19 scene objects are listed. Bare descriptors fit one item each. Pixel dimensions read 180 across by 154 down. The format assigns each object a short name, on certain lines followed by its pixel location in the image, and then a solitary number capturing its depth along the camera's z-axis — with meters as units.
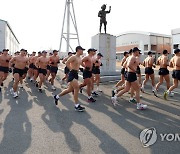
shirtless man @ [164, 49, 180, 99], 7.51
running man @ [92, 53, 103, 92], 9.49
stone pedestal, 13.87
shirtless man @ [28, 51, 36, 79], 12.96
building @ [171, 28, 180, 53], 39.81
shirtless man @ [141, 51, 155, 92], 8.95
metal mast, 32.12
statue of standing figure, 14.65
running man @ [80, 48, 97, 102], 7.31
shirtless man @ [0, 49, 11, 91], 9.32
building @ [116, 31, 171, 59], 52.88
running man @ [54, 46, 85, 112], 6.17
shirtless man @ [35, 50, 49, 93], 9.44
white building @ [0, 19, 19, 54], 37.31
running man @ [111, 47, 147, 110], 6.22
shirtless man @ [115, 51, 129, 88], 8.97
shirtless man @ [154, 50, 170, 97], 8.38
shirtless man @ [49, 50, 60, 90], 10.25
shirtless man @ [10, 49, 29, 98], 7.94
